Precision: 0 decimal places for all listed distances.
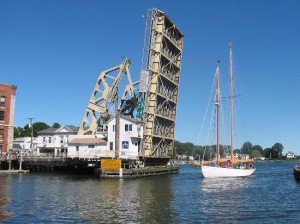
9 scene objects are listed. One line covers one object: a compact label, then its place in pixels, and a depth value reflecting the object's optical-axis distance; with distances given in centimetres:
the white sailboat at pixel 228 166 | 6562
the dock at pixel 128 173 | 5869
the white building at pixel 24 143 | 9994
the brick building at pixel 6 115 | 7819
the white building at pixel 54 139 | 9081
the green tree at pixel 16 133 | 14350
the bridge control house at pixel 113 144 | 6862
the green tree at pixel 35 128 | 14574
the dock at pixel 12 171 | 6617
